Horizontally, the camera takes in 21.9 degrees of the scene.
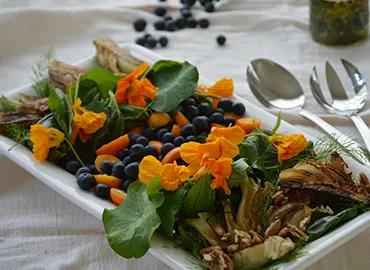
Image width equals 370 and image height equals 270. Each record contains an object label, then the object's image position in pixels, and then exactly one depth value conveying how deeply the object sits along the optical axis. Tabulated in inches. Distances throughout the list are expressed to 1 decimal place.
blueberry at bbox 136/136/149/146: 36.3
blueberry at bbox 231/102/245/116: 38.1
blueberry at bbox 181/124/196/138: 36.5
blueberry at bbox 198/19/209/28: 49.9
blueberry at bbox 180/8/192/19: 50.4
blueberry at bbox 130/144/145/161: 35.5
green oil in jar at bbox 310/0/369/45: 45.0
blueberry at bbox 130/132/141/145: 36.6
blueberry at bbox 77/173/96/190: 34.1
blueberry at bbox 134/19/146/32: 50.4
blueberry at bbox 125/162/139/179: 34.5
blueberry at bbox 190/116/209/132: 36.9
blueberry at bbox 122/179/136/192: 34.3
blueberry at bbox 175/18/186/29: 50.2
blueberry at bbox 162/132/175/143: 36.2
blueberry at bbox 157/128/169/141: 36.7
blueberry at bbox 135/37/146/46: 48.9
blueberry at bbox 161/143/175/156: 35.6
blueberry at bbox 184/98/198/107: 38.1
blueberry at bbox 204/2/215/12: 50.8
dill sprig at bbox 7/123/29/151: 37.2
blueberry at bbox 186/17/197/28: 50.0
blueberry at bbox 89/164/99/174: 35.6
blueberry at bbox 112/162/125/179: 34.8
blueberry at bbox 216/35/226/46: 47.9
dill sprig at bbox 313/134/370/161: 34.3
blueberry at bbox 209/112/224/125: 37.3
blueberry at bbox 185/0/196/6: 51.5
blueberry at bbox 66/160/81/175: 35.7
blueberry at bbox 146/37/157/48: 48.4
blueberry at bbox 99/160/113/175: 35.2
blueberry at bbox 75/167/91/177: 34.9
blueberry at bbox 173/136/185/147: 36.0
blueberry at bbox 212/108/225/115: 37.8
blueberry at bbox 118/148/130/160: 35.9
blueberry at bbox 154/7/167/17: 51.2
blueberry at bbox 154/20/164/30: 50.1
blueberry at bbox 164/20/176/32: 49.9
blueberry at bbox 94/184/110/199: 33.8
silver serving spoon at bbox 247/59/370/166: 41.3
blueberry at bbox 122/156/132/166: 35.3
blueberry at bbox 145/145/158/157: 35.6
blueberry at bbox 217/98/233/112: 38.2
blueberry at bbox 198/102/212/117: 37.7
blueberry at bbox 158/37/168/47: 48.5
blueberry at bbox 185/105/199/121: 37.6
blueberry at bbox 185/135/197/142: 36.1
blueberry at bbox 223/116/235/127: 37.3
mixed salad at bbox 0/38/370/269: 30.7
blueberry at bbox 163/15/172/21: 50.7
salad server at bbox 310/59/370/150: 40.6
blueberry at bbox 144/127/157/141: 36.9
